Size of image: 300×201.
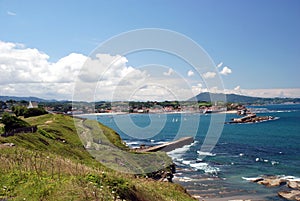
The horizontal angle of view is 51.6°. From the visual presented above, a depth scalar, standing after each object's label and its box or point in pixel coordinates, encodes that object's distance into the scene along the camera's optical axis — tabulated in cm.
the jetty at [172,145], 7144
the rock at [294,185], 4072
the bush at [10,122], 3778
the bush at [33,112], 6851
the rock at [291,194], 3653
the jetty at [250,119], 15712
